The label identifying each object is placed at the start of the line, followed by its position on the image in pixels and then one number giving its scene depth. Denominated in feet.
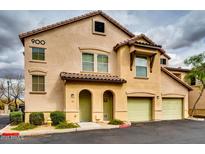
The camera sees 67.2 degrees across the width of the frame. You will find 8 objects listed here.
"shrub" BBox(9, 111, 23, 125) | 37.45
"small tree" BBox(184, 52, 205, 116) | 52.08
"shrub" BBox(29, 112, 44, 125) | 35.76
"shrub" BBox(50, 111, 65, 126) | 35.33
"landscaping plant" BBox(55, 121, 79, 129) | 32.82
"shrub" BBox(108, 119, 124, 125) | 37.80
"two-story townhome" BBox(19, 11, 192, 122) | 38.43
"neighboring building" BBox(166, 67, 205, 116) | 58.99
